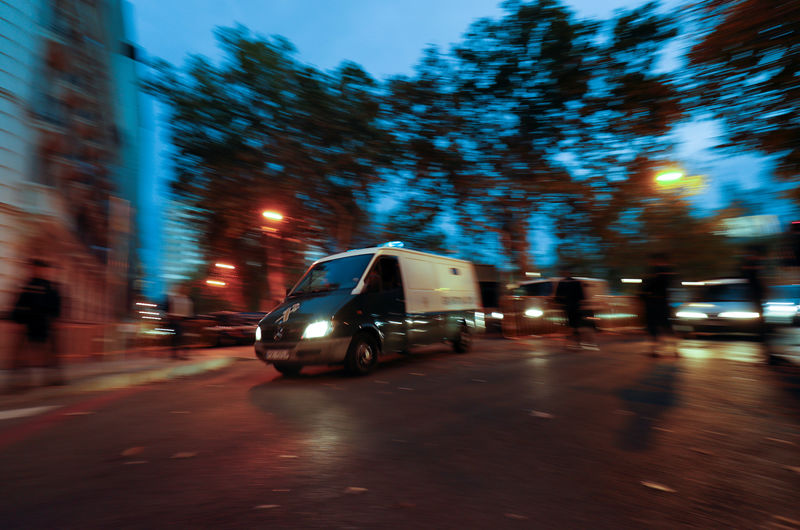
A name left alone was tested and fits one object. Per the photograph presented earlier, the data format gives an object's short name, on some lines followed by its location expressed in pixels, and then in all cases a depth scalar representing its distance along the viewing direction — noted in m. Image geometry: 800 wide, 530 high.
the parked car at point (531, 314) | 15.87
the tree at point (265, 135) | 15.77
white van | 6.55
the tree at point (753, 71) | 5.72
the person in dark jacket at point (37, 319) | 6.78
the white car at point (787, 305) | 13.71
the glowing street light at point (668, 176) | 14.63
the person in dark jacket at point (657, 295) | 9.09
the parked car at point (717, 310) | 11.88
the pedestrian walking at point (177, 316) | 11.12
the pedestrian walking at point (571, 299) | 10.62
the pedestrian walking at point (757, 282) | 8.13
